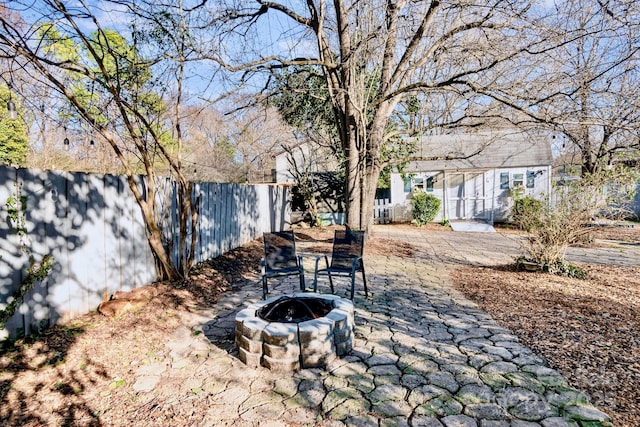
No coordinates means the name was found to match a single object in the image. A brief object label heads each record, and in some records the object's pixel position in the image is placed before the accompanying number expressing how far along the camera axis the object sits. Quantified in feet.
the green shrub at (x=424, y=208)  50.80
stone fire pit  9.97
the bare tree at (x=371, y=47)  21.99
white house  53.06
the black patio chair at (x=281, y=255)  16.90
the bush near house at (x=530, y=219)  21.63
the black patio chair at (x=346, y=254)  16.53
